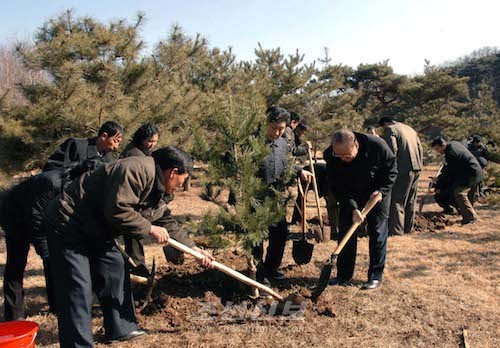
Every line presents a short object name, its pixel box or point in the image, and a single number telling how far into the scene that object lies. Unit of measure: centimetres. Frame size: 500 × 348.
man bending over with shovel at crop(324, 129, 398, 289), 398
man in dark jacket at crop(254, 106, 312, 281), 380
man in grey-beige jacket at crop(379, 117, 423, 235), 608
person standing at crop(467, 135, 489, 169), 863
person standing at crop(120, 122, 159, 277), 369
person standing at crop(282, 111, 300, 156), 516
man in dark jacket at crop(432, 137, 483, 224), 694
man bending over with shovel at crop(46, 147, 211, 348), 250
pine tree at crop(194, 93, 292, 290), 348
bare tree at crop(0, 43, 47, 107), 713
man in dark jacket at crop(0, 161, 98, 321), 324
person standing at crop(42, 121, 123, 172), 376
